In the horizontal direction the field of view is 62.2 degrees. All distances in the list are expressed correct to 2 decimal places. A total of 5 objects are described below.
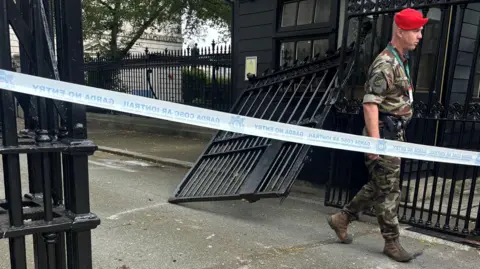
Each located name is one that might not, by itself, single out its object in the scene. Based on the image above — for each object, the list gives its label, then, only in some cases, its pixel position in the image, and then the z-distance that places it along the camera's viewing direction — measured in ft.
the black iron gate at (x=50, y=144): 5.87
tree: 45.60
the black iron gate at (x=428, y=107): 12.40
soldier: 10.68
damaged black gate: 13.62
